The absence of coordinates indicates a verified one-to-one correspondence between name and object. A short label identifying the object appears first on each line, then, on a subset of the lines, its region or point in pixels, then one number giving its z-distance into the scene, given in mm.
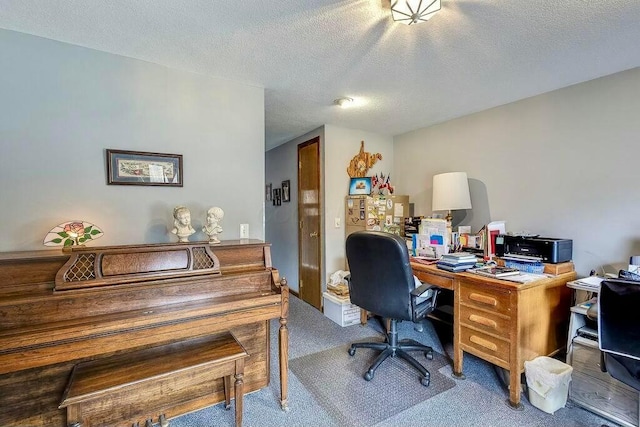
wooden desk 1874
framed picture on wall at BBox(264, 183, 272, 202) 4855
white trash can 1751
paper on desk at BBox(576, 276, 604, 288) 1912
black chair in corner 1301
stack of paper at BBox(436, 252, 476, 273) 2273
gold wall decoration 3605
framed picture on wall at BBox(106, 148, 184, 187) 1864
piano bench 1324
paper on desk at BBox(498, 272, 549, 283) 1944
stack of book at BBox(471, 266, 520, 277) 2077
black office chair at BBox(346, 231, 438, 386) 2088
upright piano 1316
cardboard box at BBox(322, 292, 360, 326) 3086
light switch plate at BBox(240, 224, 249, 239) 2264
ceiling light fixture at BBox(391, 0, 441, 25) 1315
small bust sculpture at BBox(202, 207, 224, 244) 1919
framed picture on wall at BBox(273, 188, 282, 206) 4576
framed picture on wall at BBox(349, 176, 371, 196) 3516
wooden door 3607
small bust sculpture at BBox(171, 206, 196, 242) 1828
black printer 2152
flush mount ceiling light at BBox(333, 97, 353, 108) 2622
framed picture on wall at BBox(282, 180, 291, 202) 4301
